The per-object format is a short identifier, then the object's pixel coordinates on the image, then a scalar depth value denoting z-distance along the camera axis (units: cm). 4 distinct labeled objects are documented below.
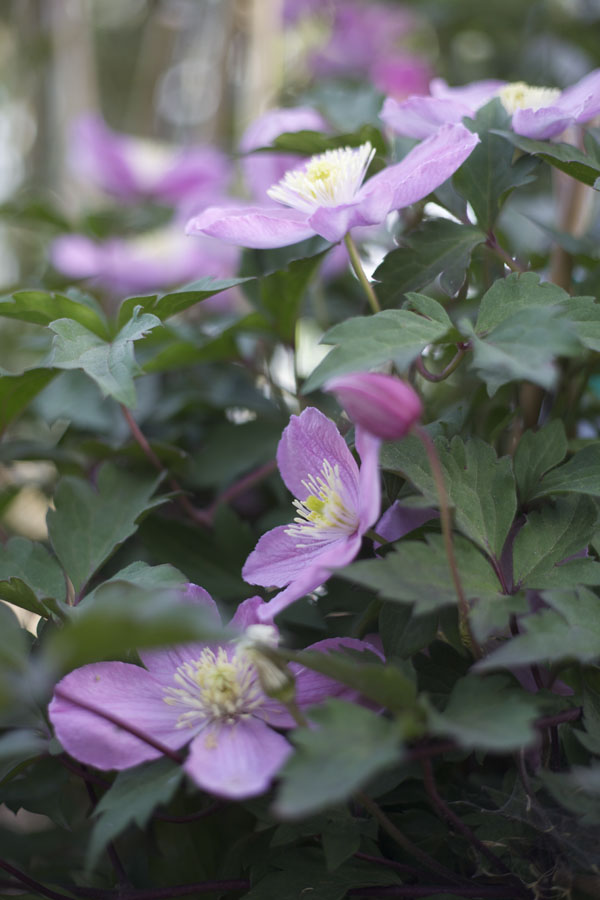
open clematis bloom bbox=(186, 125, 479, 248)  71
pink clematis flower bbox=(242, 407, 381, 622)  68
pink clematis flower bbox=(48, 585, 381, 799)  67
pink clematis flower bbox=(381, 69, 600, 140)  73
